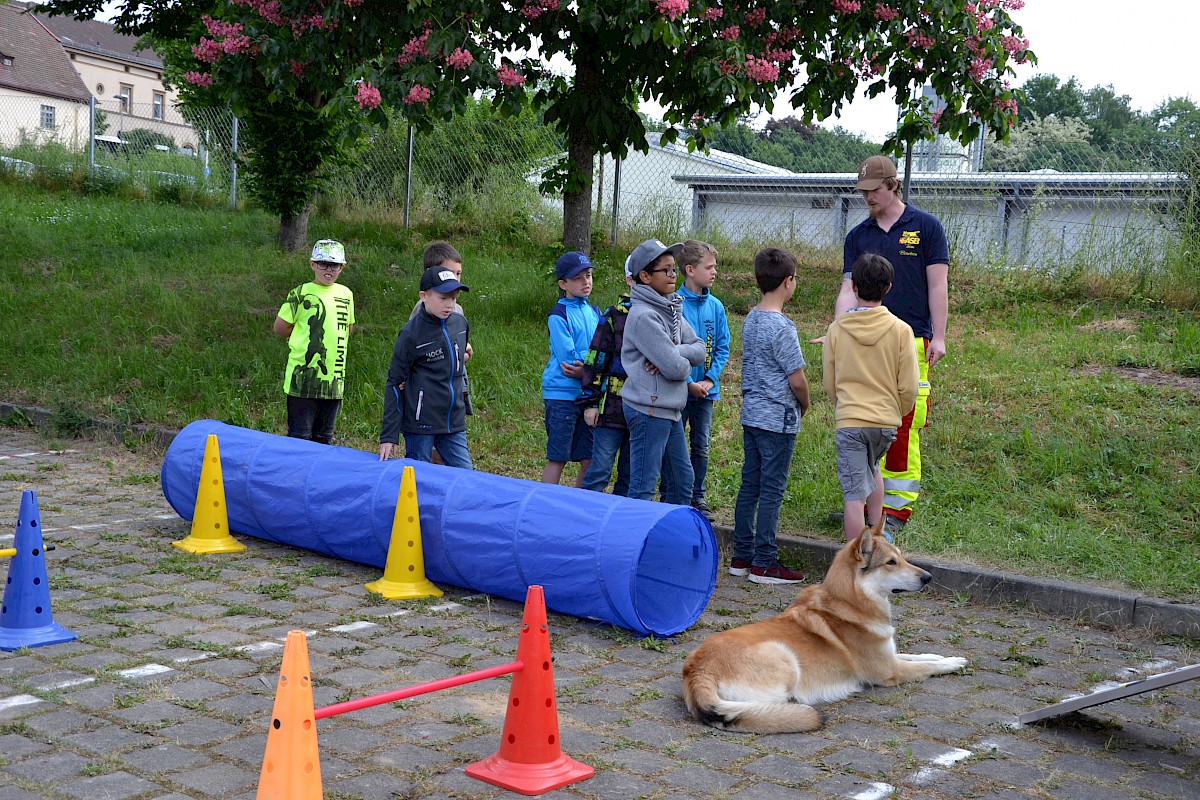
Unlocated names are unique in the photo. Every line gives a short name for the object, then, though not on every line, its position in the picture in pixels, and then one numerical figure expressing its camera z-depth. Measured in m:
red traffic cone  3.86
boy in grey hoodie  6.39
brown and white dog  4.44
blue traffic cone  5.16
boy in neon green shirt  7.98
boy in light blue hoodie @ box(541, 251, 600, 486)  7.34
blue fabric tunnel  5.61
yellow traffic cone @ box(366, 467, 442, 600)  6.30
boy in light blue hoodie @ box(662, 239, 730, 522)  7.14
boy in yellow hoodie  6.19
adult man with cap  6.81
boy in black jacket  7.15
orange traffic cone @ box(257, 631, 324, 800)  3.31
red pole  3.46
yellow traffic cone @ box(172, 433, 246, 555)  7.15
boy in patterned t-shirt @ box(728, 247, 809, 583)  6.57
